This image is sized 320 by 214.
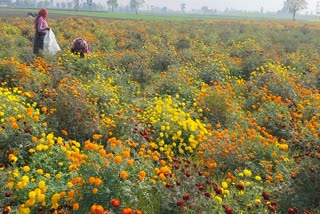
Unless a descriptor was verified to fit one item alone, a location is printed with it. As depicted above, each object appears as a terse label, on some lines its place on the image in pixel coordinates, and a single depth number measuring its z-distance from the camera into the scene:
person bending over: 10.09
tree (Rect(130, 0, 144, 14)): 174.91
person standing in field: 10.40
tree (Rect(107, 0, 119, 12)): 171.38
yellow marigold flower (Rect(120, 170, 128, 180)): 2.95
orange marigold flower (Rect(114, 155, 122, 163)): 3.05
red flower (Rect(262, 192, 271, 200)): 2.87
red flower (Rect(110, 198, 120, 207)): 2.53
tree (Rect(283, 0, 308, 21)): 110.88
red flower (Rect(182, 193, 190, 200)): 2.90
